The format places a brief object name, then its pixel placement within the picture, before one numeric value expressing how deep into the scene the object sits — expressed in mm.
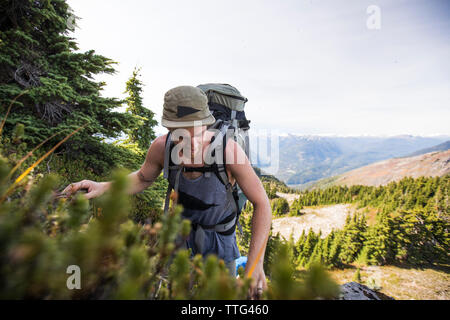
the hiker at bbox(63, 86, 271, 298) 2139
